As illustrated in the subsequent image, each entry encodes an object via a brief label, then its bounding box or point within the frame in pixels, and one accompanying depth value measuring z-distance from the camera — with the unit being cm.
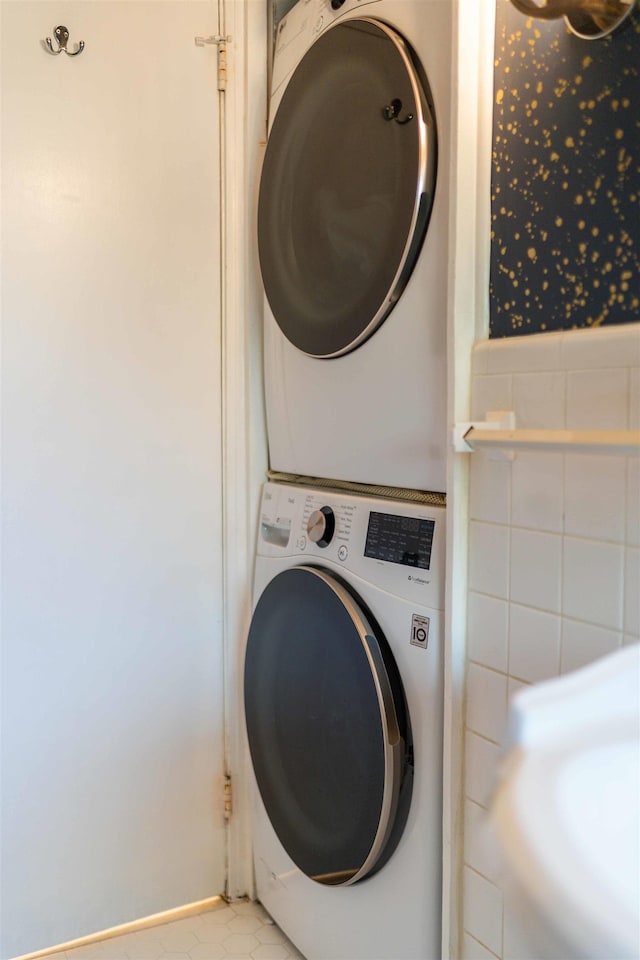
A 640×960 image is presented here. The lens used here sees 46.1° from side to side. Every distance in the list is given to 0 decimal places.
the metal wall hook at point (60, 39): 150
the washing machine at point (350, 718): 118
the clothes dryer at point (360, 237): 115
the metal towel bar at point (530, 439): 78
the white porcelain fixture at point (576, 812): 42
